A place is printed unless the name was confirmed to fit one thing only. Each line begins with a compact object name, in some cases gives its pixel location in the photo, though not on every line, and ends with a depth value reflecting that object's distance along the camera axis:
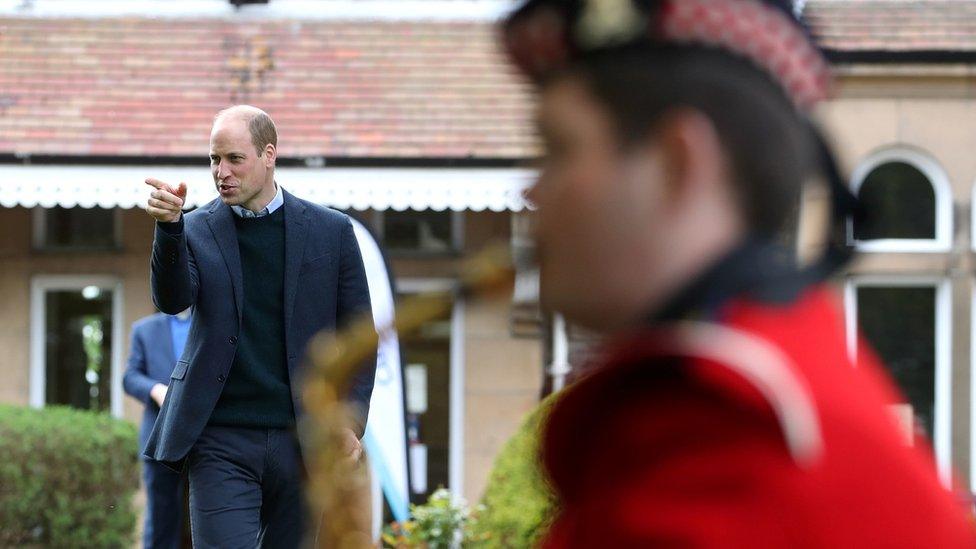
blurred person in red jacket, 2.32
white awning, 22.67
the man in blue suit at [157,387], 16.31
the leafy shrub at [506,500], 12.62
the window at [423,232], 24.87
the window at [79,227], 24.80
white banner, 17.12
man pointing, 8.82
